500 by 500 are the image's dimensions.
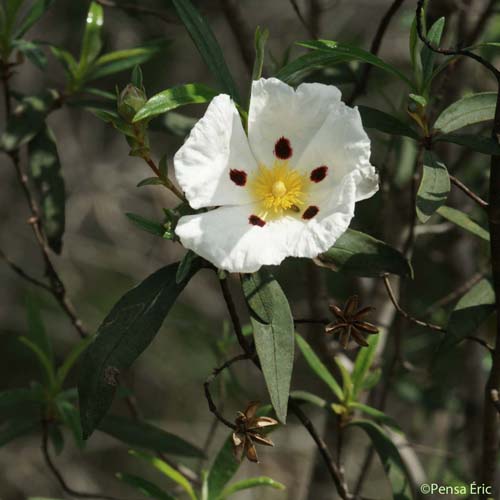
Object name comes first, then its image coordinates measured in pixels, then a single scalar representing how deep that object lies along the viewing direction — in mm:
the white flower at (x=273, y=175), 1211
